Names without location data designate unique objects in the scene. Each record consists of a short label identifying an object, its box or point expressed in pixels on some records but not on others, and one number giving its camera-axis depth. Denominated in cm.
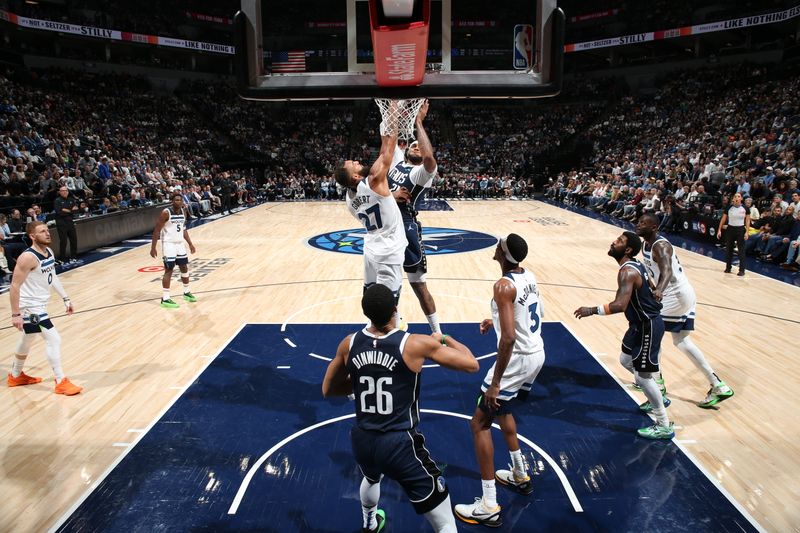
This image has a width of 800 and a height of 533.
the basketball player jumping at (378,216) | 511
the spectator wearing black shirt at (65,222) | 1190
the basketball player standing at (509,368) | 368
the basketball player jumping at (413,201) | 620
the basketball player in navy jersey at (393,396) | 298
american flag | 600
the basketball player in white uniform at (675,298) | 514
